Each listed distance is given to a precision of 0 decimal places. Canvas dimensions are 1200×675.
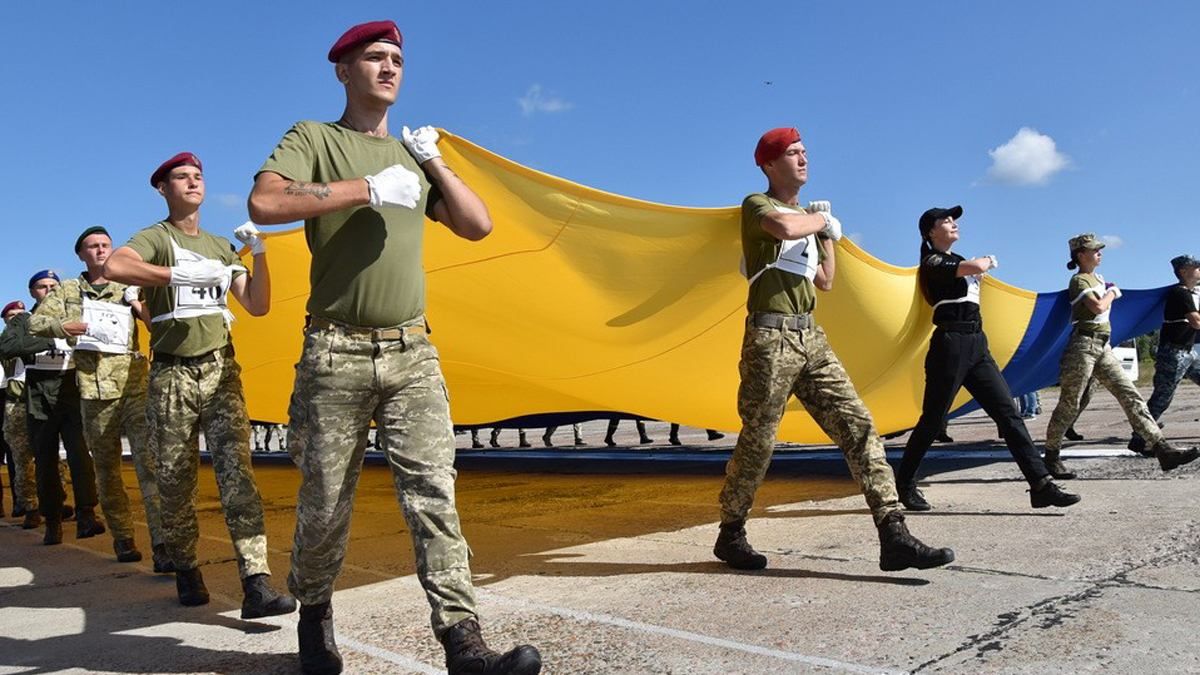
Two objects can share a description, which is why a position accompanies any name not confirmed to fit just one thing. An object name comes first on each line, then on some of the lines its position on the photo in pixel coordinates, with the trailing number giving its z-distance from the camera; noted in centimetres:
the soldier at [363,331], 239
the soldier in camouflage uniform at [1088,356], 636
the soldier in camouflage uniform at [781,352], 367
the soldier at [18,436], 715
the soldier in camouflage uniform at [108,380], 483
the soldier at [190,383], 351
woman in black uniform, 491
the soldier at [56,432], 584
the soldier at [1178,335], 805
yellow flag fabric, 491
